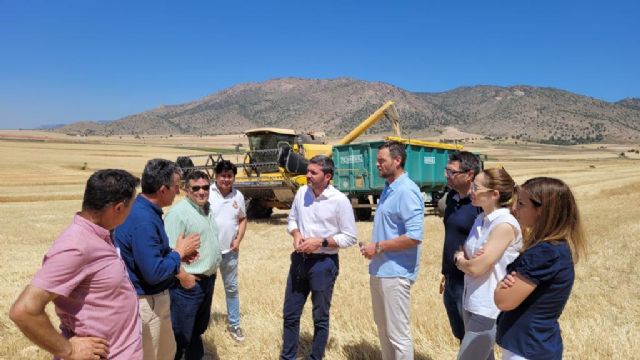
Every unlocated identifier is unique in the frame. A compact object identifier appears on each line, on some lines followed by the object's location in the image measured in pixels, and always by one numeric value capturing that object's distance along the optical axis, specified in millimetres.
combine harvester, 14906
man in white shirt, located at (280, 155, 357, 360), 4293
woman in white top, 3189
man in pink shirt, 2174
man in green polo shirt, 4020
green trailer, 15352
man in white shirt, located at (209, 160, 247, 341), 5312
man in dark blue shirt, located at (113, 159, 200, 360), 3102
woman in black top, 2533
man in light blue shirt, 3863
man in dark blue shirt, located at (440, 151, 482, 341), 3902
